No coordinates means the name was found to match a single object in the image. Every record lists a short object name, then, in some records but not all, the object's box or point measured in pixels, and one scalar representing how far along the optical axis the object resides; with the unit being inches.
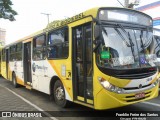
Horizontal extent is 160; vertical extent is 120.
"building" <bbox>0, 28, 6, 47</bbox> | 4101.9
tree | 867.6
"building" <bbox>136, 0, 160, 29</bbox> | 914.7
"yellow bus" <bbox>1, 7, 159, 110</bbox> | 239.7
